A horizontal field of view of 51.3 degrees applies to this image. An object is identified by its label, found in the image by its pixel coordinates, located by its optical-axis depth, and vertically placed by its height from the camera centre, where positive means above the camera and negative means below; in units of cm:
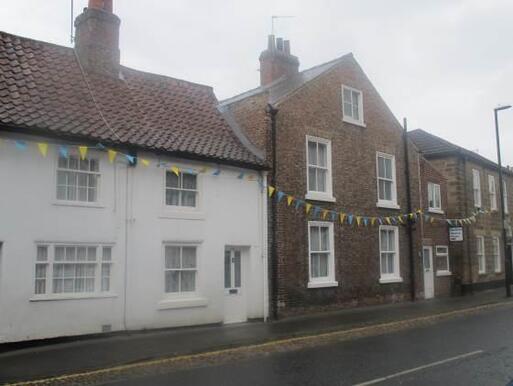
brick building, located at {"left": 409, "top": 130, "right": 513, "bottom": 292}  2642 +289
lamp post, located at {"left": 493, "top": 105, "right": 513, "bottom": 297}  2354 +182
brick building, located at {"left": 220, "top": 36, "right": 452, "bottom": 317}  1728 +290
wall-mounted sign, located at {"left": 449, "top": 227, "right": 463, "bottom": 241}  2394 +121
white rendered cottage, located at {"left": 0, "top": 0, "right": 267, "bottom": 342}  1206 +167
